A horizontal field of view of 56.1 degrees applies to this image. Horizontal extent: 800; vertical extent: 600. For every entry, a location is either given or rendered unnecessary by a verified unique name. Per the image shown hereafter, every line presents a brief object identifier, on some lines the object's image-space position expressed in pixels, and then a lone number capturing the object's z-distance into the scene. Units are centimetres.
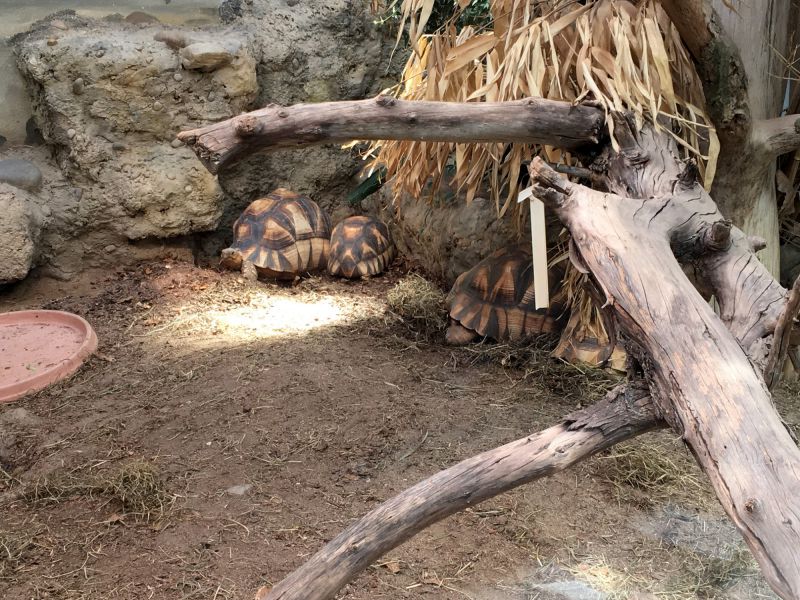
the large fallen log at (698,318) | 139
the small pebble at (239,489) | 292
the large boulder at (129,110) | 527
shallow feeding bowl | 387
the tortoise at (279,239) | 557
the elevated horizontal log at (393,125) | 261
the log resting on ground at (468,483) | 165
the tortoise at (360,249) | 566
